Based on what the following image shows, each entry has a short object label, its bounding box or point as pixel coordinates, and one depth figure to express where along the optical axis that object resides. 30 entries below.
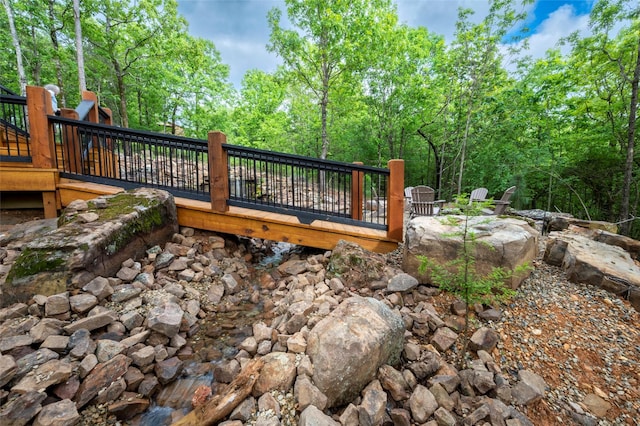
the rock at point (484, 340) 2.09
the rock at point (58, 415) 1.44
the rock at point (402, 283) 2.73
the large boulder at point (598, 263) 2.59
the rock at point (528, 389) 1.72
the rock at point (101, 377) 1.64
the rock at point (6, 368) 1.56
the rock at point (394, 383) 1.72
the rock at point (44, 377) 1.54
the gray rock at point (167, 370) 1.89
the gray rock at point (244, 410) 1.53
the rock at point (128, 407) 1.62
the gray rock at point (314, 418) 1.42
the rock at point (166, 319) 2.21
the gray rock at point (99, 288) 2.38
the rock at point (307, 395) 1.58
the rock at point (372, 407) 1.54
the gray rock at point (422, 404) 1.59
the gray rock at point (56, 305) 2.13
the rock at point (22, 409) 1.41
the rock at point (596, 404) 1.66
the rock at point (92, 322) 2.03
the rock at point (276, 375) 1.69
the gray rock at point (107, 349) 1.88
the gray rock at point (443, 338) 2.12
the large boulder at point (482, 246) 2.63
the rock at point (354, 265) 2.98
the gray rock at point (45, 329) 1.90
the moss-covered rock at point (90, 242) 2.28
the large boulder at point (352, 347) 1.67
